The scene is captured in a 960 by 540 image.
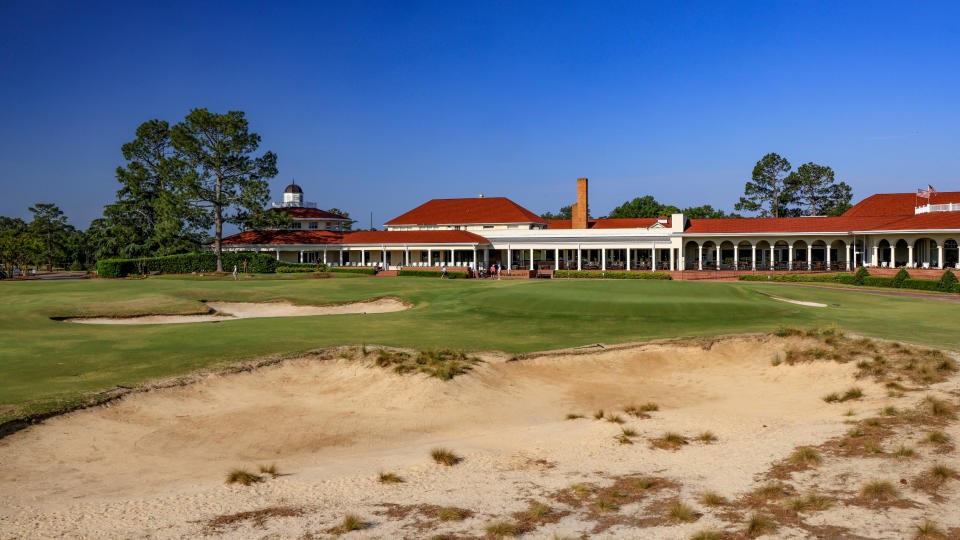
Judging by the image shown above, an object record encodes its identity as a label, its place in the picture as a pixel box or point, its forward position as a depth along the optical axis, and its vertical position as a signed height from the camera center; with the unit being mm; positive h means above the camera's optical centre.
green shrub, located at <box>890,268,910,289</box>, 40031 -2324
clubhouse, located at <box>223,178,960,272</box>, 50656 +995
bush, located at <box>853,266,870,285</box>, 42969 -2280
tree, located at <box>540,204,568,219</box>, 152000 +9792
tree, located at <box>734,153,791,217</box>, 83938 +8092
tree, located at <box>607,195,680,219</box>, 100500 +6811
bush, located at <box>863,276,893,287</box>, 41122 -2607
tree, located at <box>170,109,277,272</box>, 59625 +9860
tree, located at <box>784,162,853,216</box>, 82812 +7612
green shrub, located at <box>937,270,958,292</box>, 36906 -2473
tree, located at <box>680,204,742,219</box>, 98875 +5653
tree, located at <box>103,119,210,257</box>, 61938 +6422
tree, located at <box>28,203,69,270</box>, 88875 +5820
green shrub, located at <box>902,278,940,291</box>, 38625 -2688
